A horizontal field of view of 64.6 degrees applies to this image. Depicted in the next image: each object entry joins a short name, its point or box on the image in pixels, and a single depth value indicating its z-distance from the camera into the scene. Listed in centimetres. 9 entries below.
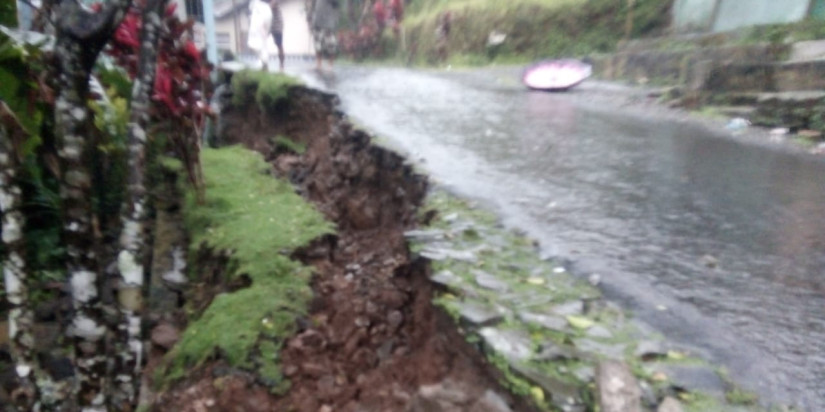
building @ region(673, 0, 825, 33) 859
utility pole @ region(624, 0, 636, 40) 1375
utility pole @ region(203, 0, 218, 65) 910
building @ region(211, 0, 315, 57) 3062
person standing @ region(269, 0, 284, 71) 1219
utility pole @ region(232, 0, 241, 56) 2693
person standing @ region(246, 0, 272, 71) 1148
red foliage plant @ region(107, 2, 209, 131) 432
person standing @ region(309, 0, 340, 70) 1243
